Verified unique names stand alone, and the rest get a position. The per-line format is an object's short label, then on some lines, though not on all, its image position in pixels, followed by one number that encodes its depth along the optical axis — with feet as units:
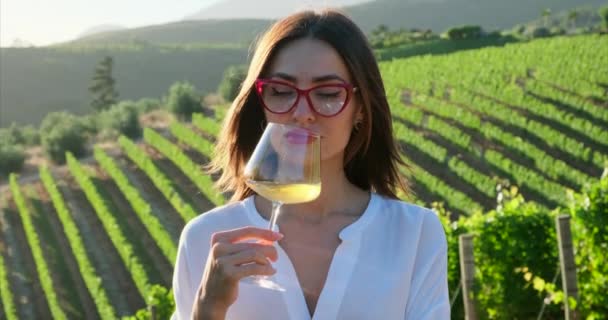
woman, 7.22
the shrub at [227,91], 118.48
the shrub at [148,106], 146.00
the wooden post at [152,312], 21.04
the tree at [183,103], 116.88
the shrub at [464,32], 156.66
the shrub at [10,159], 105.19
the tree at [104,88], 215.10
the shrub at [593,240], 21.25
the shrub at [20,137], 134.64
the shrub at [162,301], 27.66
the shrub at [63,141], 104.68
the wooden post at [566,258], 17.94
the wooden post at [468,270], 19.45
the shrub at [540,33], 157.48
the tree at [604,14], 163.31
